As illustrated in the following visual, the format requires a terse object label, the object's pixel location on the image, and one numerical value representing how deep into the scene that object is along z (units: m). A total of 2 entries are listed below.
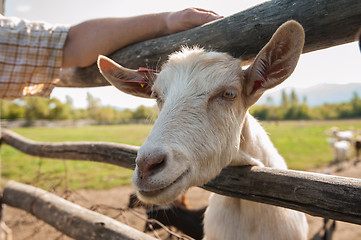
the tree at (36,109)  46.76
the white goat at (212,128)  0.51
